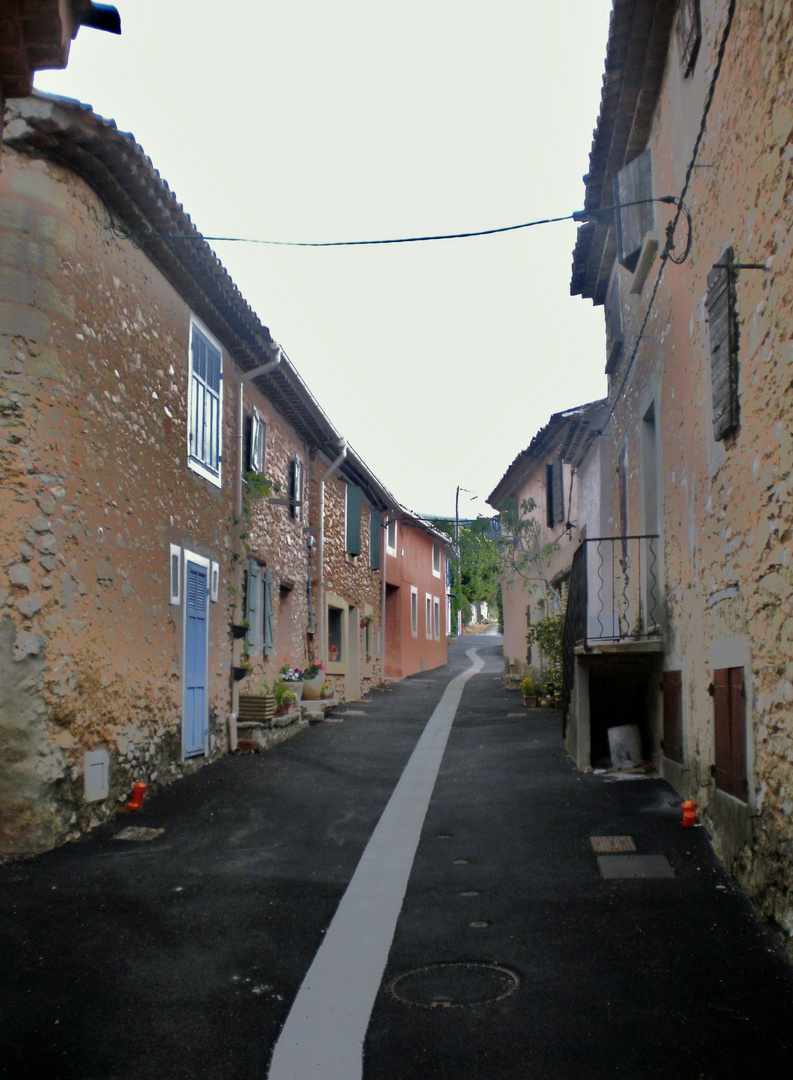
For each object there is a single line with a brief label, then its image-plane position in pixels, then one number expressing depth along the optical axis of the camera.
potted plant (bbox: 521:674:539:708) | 15.48
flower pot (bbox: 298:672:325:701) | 14.76
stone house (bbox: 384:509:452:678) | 25.61
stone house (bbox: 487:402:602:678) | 15.01
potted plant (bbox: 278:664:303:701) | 13.76
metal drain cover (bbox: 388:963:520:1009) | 4.02
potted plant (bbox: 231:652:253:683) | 11.34
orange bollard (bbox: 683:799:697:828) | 6.51
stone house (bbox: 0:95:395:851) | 6.78
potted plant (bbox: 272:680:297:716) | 12.43
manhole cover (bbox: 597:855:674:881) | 5.63
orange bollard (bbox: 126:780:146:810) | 7.85
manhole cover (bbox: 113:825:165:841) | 7.07
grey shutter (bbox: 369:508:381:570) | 22.39
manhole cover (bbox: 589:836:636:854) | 6.19
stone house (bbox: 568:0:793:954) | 4.62
